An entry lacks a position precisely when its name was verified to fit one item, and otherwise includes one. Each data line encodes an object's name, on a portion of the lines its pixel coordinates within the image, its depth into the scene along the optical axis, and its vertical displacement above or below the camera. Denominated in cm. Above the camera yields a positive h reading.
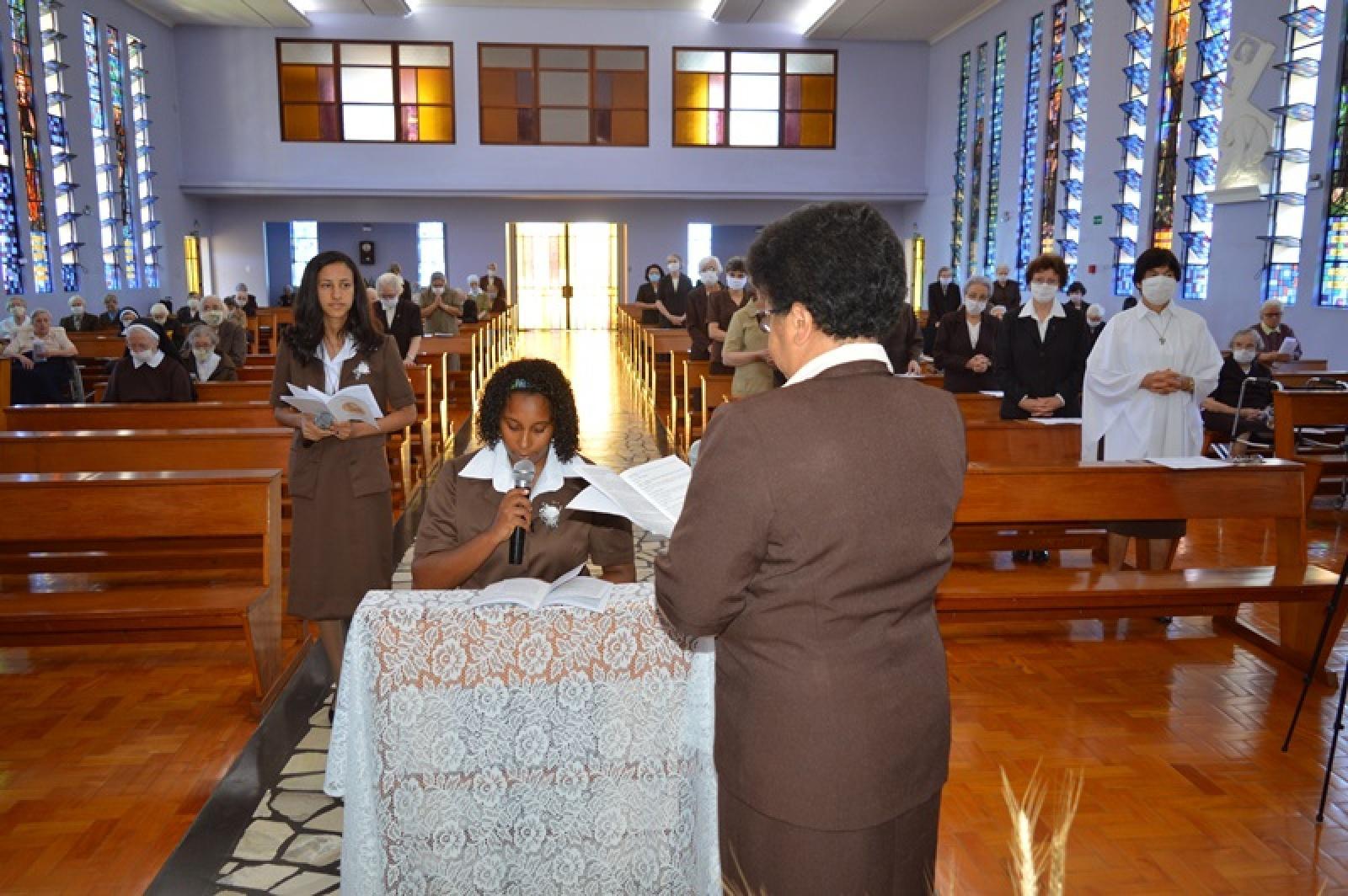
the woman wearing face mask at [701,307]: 895 -16
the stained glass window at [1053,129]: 1466 +219
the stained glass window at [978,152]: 1761 +224
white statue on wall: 1009 +150
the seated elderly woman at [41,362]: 861 -63
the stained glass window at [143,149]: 1752 +218
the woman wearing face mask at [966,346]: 662 -34
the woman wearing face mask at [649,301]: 1441 -18
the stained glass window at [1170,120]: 1184 +187
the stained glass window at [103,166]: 1573 +176
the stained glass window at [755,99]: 2000 +349
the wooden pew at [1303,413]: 623 -69
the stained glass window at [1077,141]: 1406 +194
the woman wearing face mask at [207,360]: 790 -55
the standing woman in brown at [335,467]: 335 -55
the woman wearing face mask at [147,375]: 662 -55
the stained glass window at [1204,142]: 1111 +154
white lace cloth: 204 -85
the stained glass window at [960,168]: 1842 +207
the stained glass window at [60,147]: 1427 +182
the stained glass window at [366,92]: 1919 +344
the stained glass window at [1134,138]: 1265 +178
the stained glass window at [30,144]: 1335 +174
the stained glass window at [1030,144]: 1551 +208
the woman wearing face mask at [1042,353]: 520 -30
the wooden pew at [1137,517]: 390 -87
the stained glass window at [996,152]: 1680 +214
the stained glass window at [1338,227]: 910 +55
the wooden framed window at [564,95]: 1964 +347
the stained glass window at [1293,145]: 953 +131
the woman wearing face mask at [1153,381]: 449 -37
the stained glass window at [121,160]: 1658 +192
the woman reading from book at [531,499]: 261 -51
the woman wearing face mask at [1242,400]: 715 -73
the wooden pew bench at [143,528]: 357 -80
